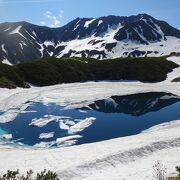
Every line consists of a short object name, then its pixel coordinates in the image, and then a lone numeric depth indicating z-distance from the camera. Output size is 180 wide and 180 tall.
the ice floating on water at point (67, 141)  23.05
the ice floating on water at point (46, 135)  24.89
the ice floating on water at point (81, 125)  26.43
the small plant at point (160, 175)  13.88
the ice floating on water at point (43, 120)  28.91
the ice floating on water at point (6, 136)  25.05
